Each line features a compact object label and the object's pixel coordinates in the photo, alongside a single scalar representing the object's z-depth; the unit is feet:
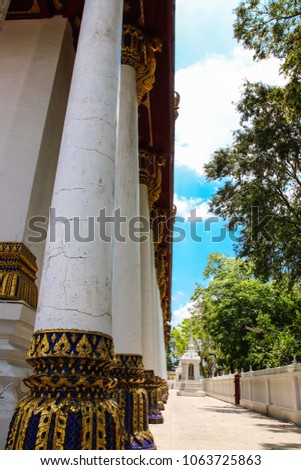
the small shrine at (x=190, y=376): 90.22
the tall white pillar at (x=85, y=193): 6.95
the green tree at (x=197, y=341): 129.86
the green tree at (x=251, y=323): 57.93
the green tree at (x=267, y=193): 37.55
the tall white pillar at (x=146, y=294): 21.75
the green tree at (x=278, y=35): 25.54
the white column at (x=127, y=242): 12.85
